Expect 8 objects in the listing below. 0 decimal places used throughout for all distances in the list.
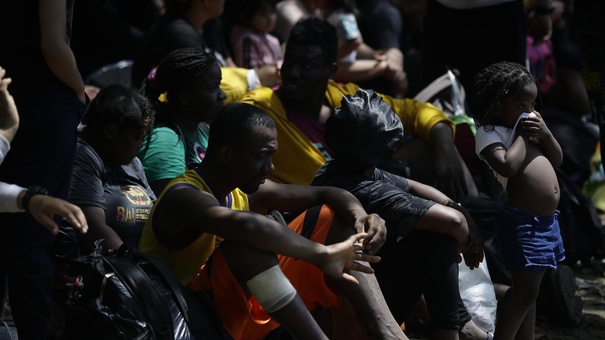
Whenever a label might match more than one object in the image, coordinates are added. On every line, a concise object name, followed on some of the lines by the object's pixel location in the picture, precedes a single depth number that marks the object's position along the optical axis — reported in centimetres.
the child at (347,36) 1299
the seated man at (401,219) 786
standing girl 805
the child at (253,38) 1394
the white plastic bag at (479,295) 917
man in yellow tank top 695
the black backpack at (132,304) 671
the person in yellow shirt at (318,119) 990
